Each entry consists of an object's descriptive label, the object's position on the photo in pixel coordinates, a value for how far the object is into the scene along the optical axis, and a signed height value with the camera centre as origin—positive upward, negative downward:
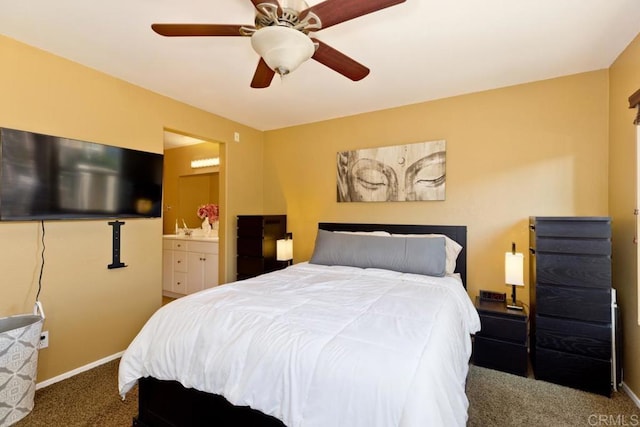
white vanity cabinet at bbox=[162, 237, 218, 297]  3.99 -0.73
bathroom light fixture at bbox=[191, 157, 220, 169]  4.75 +0.84
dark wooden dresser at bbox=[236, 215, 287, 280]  3.60 -0.40
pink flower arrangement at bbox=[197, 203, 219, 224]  4.75 +0.02
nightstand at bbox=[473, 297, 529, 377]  2.27 -1.01
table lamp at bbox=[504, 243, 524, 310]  2.42 -0.47
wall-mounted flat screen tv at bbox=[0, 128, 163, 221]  2.03 +0.27
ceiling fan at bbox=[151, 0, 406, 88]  1.30 +0.90
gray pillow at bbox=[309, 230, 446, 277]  2.52 -0.36
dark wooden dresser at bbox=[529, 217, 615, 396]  2.06 -0.65
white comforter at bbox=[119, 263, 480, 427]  1.04 -0.59
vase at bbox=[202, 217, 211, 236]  4.77 -0.21
